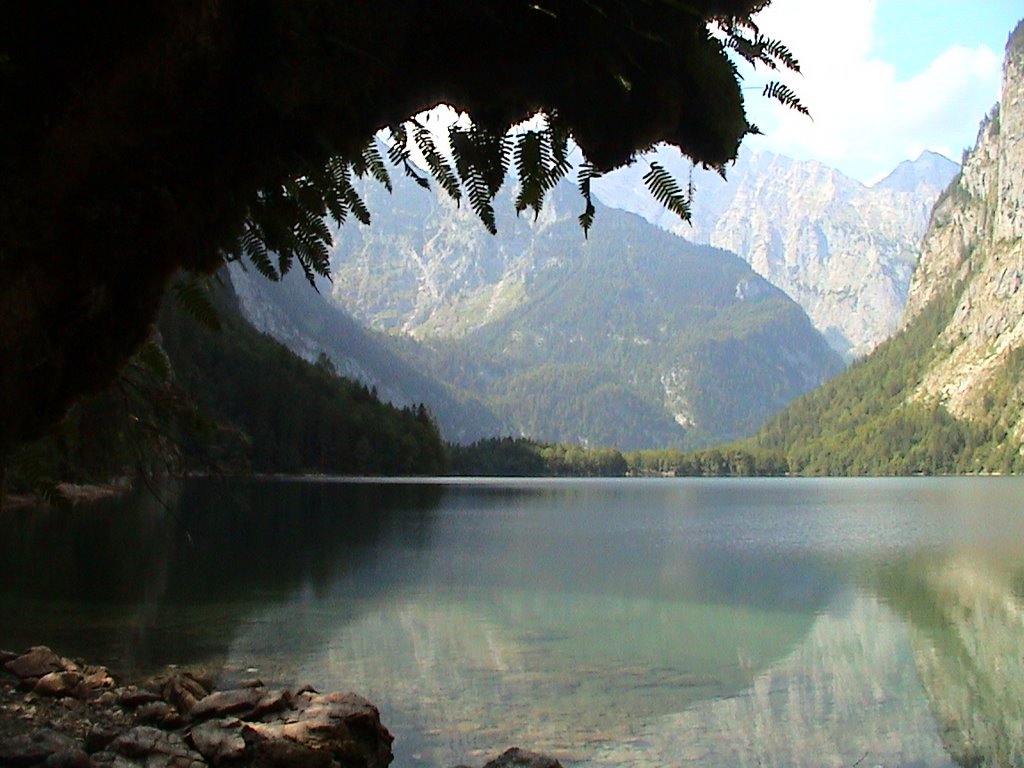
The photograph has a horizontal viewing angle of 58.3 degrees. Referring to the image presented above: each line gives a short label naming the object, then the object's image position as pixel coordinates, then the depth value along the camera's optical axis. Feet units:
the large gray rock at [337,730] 30.66
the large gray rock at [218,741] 28.84
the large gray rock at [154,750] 27.02
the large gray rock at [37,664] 37.02
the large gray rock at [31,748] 24.35
